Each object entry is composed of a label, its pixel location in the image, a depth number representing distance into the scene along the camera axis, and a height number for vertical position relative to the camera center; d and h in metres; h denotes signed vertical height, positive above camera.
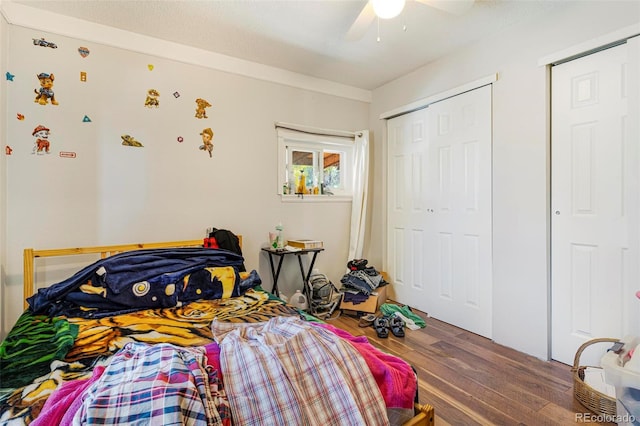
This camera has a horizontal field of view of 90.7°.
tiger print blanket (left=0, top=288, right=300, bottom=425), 1.01 -0.57
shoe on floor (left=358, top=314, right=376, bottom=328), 2.88 -0.99
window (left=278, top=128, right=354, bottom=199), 3.27 +0.55
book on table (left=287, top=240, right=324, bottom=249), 3.07 -0.29
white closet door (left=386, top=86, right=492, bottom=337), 2.66 +0.04
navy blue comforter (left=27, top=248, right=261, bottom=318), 1.80 -0.44
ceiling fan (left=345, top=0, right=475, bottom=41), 1.71 +1.18
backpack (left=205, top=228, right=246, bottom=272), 2.65 -0.23
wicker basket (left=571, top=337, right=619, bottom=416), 1.60 -0.96
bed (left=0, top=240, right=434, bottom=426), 0.76 -0.50
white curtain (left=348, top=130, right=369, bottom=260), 3.59 +0.16
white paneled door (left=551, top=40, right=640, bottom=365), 1.89 +0.07
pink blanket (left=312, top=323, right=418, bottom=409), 1.04 -0.56
